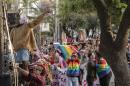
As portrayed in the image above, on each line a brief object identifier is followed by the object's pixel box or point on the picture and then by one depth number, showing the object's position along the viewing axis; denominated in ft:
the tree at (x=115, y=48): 40.37
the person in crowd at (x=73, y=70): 54.29
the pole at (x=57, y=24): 145.38
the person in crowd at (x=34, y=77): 42.20
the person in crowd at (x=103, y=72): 55.01
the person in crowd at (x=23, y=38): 38.45
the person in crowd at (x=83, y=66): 57.72
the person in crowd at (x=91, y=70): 55.93
